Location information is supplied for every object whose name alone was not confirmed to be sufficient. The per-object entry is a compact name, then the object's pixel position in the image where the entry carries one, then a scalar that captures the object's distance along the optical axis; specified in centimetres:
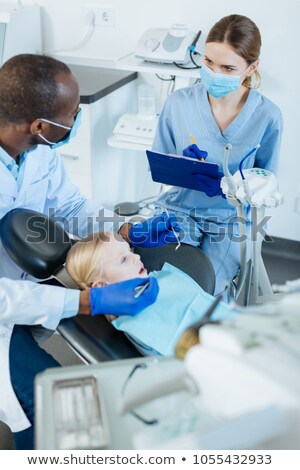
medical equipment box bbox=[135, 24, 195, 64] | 231
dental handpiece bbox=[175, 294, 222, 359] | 68
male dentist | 120
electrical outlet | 259
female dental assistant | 179
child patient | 131
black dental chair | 123
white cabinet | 247
